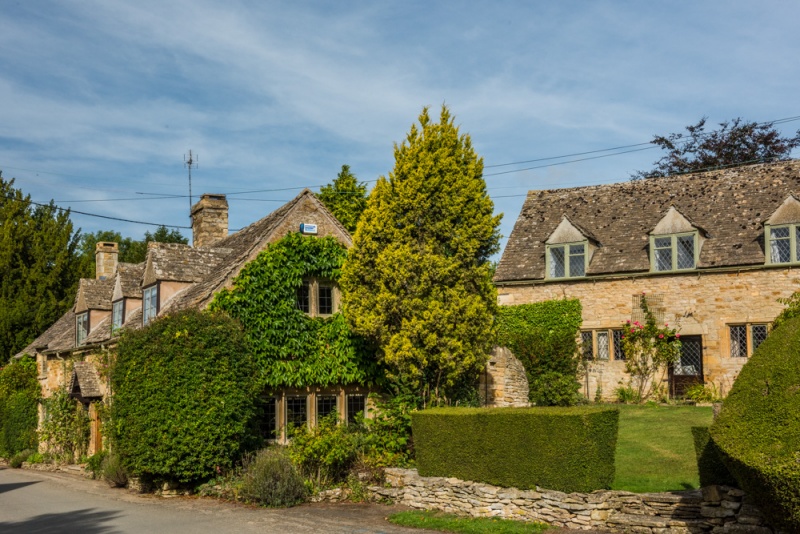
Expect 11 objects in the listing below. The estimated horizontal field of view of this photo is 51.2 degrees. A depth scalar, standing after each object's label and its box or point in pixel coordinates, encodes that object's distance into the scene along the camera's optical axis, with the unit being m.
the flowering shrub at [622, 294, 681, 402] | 28.22
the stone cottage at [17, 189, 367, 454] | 21.47
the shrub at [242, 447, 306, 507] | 17.09
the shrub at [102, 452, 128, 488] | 20.73
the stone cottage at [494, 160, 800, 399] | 27.12
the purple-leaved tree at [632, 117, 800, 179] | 37.47
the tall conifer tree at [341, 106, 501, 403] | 18.48
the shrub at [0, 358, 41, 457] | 31.52
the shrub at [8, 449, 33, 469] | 29.55
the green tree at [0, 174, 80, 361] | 41.62
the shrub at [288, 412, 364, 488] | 17.91
